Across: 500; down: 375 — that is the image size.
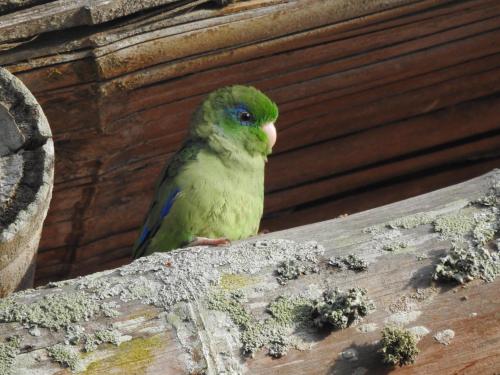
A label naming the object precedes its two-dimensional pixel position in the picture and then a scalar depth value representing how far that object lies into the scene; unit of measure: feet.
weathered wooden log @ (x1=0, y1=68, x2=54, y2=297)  17.06
